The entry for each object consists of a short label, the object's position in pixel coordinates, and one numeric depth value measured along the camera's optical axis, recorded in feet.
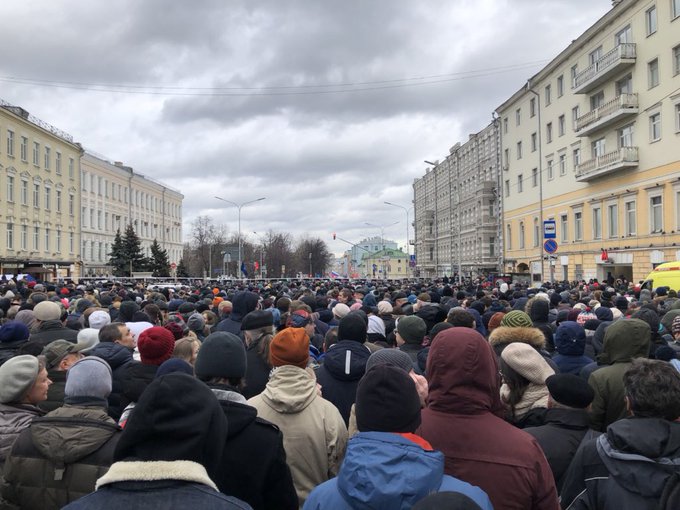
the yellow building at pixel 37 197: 148.77
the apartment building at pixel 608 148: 102.99
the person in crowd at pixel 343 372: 16.37
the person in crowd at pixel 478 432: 8.66
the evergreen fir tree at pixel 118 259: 201.98
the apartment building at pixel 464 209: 206.59
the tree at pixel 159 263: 218.59
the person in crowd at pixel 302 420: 12.07
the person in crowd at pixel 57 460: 10.12
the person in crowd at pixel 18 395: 12.27
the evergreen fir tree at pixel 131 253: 202.39
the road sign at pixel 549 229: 64.28
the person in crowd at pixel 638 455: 8.60
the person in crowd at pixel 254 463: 9.78
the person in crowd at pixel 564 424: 11.52
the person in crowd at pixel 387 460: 6.84
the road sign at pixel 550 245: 63.30
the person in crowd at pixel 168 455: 6.22
